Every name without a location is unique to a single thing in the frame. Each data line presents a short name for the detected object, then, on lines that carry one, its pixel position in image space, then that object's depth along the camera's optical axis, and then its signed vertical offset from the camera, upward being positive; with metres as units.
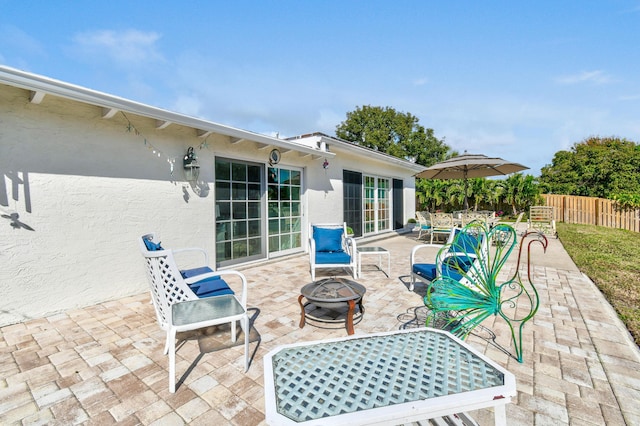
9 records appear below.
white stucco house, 3.29 +0.21
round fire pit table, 2.87 -0.98
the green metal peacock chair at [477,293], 2.27 -0.76
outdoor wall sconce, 4.73 +0.67
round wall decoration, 6.23 +1.08
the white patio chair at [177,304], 2.11 -0.86
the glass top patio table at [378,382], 1.07 -0.80
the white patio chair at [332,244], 4.93 -0.79
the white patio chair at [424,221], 9.70 -0.62
